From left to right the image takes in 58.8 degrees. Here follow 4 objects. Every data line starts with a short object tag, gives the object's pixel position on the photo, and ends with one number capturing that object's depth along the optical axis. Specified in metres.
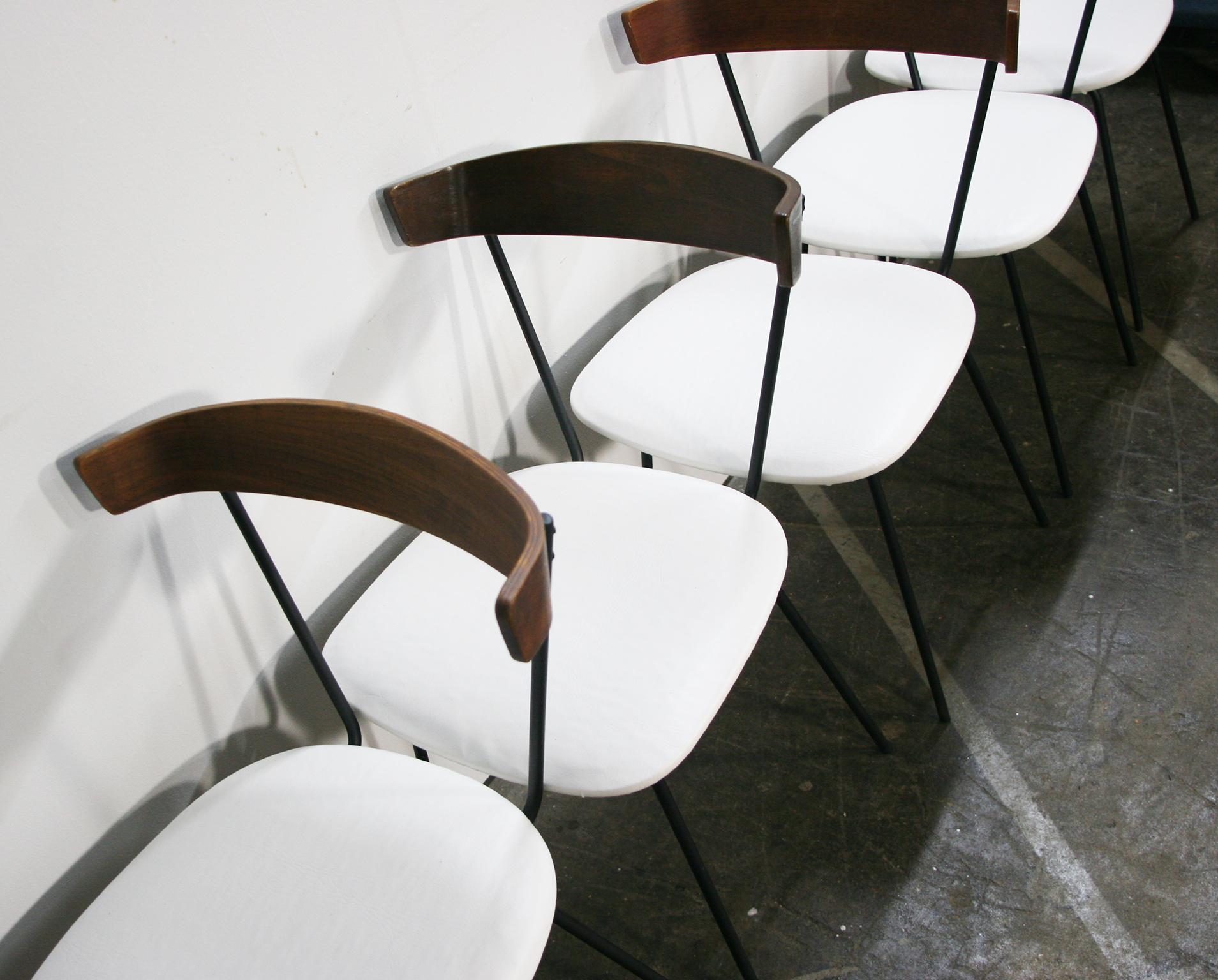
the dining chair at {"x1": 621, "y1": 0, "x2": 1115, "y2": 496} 1.42
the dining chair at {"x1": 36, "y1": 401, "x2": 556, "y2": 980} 0.85
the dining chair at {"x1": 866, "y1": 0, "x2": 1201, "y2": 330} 1.84
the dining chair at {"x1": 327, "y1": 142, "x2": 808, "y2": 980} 1.00
